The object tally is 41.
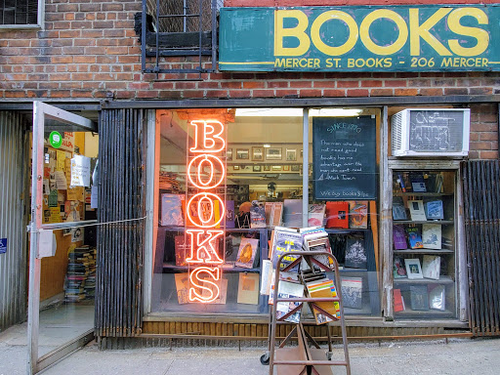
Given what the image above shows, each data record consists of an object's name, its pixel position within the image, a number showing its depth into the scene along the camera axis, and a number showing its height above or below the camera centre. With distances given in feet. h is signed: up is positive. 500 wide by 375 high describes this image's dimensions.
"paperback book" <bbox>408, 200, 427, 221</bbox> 15.15 -0.51
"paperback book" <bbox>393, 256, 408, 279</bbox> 14.85 -2.92
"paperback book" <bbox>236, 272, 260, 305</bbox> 15.12 -3.83
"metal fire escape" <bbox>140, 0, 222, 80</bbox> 14.37 +6.08
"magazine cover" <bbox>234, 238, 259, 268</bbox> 15.46 -2.37
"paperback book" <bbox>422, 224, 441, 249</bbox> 15.03 -1.58
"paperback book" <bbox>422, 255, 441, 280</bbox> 14.90 -2.84
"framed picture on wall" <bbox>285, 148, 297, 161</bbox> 15.15 +1.82
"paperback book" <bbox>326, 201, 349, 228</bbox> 15.01 -0.68
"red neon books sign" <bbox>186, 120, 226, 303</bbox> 15.28 -0.25
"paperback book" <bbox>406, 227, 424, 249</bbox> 15.06 -1.67
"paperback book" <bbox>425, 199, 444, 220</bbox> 15.07 -0.50
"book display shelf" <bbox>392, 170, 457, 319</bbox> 14.65 -1.91
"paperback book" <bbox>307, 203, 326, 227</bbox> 14.75 -0.68
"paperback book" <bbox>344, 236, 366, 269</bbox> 15.02 -2.30
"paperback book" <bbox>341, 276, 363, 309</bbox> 14.74 -3.85
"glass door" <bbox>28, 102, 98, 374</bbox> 11.96 -1.82
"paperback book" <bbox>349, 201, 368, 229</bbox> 14.99 -0.68
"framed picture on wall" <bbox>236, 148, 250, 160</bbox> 15.53 +1.90
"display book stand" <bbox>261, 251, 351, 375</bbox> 10.33 -4.48
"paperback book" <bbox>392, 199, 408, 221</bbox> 14.97 -0.51
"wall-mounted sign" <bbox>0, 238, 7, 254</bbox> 15.25 -2.06
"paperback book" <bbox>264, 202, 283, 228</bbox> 15.42 -0.67
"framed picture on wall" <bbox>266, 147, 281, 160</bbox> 15.52 +1.90
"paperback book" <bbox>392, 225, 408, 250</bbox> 14.90 -1.63
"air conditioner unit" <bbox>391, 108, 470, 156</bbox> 13.94 +2.57
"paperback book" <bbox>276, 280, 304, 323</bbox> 11.28 -3.40
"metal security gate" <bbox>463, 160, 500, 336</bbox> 13.93 -1.67
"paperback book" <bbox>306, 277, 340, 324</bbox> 11.03 -3.02
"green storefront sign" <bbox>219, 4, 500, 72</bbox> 14.10 +6.24
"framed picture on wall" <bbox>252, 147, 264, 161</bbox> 15.60 +1.95
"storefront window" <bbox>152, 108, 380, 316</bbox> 14.73 +0.02
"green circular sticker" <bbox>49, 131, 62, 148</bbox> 13.55 +2.19
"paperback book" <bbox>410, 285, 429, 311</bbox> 14.69 -4.06
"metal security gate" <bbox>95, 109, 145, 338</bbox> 14.21 -1.22
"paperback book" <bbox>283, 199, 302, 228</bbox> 15.02 -0.65
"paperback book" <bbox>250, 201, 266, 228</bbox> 15.56 -0.76
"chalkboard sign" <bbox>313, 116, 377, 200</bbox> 14.64 +1.61
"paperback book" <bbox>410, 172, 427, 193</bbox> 15.12 +0.58
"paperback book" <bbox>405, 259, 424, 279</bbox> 14.99 -2.95
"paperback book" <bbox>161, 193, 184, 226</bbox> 15.35 -0.55
